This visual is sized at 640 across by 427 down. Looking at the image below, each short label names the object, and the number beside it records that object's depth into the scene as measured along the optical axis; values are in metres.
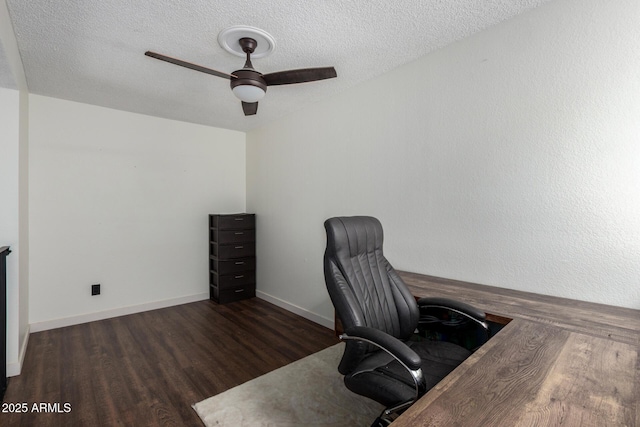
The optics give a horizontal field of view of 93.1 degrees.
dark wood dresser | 4.05
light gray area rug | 1.84
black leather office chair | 1.28
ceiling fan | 2.01
